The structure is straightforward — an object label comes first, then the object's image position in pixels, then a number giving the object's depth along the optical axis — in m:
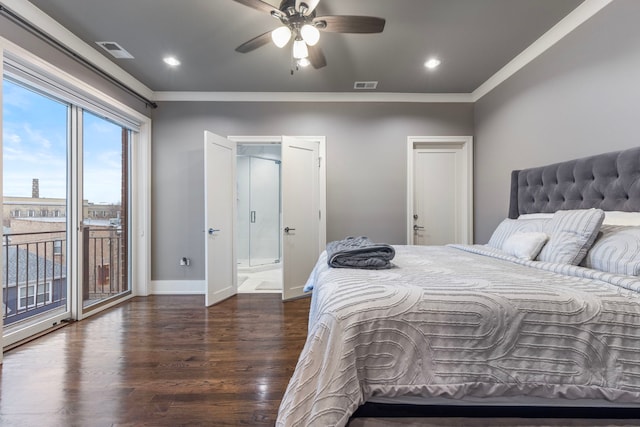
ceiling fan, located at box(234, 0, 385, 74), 1.80
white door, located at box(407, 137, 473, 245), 3.79
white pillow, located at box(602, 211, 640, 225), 1.60
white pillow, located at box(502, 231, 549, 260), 1.79
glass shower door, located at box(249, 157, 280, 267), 5.64
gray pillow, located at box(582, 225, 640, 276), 1.33
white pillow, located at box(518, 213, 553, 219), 2.20
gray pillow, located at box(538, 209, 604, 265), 1.57
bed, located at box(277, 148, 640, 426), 0.96
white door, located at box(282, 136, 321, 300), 3.40
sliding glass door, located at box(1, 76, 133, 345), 2.32
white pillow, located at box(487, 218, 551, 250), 2.06
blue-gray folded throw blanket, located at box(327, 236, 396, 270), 1.56
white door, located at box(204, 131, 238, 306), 3.20
